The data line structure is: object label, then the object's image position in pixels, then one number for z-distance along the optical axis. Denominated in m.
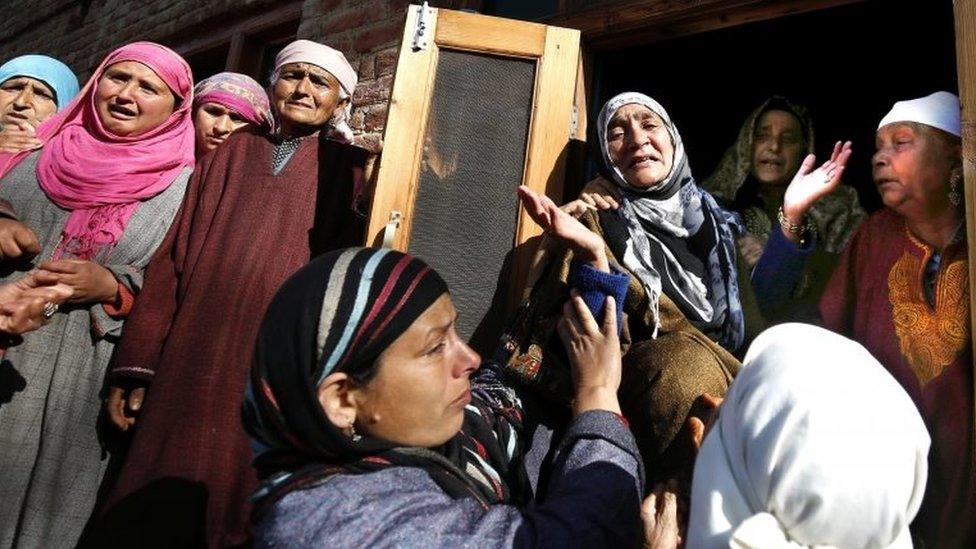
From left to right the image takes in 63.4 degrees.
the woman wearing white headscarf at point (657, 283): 1.80
